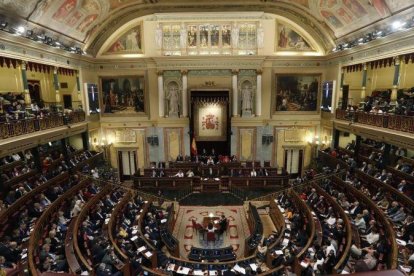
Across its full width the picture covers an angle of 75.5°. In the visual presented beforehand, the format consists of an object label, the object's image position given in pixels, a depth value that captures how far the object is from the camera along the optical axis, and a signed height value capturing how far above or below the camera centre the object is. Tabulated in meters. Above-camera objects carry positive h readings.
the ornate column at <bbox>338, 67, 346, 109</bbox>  16.50 +0.96
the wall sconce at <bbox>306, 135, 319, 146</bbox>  19.15 -3.20
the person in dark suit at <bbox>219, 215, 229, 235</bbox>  11.61 -5.54
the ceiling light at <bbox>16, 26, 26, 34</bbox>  11.27 +2.83
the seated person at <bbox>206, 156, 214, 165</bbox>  17.48 -4.28
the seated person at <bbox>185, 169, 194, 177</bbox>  16.09 -4.65
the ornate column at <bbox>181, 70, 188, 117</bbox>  18.33 +0.12
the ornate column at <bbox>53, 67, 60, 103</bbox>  14.76 +0.83
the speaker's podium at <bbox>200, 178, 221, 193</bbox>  15.60 -5.16
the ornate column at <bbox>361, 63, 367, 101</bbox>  14.81 +0.56
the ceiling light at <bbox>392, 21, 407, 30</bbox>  10.99 +2.91
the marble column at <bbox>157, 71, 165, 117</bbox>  18.44 +0.06
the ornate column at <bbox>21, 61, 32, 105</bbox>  12.16 +0.56
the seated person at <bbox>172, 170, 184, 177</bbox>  16.14 -4.69
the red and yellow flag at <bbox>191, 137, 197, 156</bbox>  18.62 -3.60
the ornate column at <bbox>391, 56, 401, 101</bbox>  11.93 +0.81
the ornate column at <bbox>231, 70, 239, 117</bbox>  18.34 +0.11
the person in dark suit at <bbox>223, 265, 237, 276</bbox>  7.96 -5.24
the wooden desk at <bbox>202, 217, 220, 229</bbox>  12.01 -5.63
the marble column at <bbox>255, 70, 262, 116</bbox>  18.38 +0.17
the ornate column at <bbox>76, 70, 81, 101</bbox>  17.00 +0.89
